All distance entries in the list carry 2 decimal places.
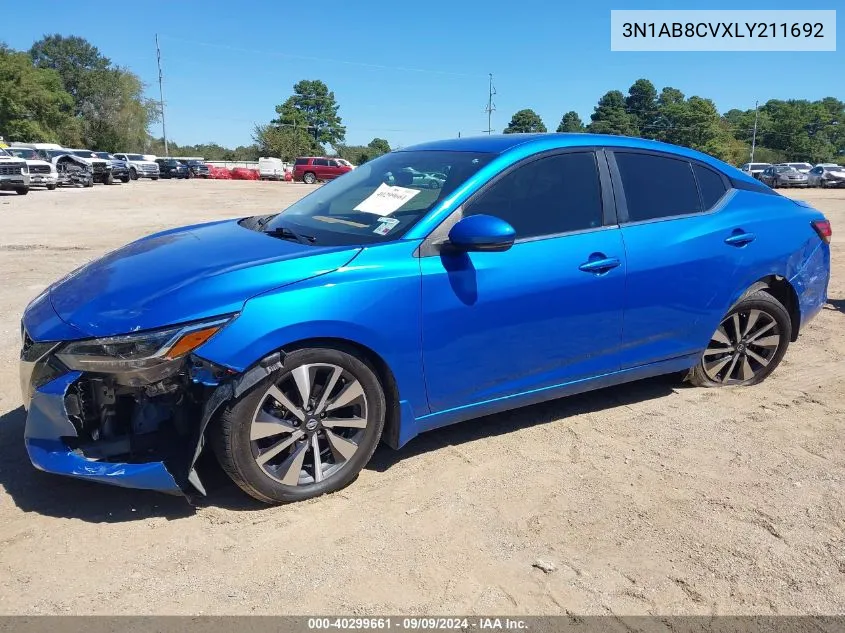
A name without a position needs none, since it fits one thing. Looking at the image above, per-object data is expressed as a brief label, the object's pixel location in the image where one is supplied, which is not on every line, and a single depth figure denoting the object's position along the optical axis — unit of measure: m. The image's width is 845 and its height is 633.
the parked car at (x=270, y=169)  56.34
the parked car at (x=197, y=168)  53.39
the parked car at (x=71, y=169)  31.06
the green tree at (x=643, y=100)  99.81
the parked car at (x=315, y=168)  46.62
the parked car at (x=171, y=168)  50.50
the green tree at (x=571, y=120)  69.68
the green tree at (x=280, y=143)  84.31
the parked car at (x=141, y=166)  46.62
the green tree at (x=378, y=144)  114.72
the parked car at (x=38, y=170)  27.34
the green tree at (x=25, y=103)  52.94
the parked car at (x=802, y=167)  40.38
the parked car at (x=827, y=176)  39.06
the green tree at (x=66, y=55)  91.19
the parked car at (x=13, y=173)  24.06
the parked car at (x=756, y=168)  43.58
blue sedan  2.79
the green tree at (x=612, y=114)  78.40
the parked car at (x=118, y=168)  38.22
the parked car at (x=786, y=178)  39.75
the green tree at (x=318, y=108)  111.75
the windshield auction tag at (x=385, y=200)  3.57
